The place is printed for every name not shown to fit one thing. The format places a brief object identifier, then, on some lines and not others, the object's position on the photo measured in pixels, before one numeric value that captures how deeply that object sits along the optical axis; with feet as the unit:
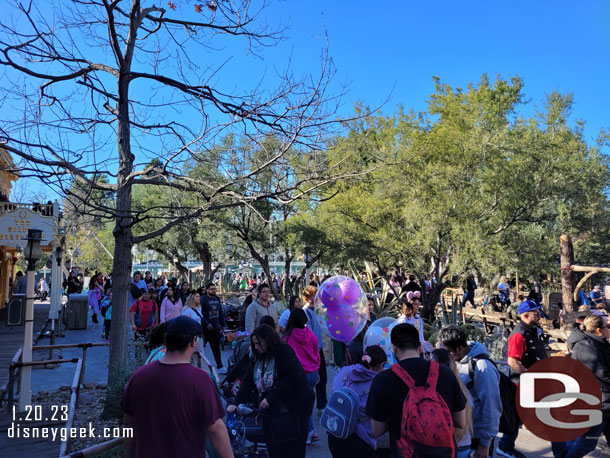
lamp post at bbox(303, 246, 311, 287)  55.31
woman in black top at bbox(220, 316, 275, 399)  14.75
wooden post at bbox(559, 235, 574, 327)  32.83
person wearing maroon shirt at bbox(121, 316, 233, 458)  7.82
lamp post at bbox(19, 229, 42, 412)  21.04
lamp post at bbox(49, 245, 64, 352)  43.89
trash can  50.78
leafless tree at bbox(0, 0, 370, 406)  17.85
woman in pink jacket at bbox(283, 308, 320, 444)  16.49
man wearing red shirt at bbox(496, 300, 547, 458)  15.15
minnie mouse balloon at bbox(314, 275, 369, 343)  23.58
